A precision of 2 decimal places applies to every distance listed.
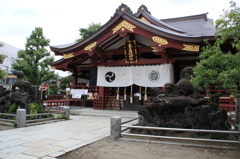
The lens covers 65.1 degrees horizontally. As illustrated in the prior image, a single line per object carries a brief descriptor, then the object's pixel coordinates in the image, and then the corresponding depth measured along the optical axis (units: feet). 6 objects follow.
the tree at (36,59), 68.95
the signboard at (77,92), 45.60
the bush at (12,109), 27.94
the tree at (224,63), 15.42
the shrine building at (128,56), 35.83
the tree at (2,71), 44.13
